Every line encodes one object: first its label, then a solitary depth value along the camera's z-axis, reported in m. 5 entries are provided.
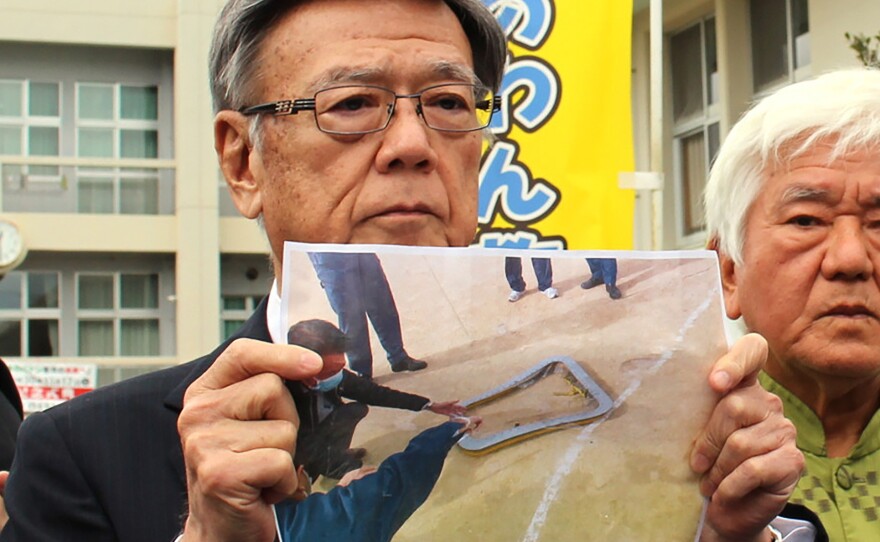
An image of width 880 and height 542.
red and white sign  13.80
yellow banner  3.51
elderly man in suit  1.14
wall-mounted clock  14.98
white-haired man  1.45
